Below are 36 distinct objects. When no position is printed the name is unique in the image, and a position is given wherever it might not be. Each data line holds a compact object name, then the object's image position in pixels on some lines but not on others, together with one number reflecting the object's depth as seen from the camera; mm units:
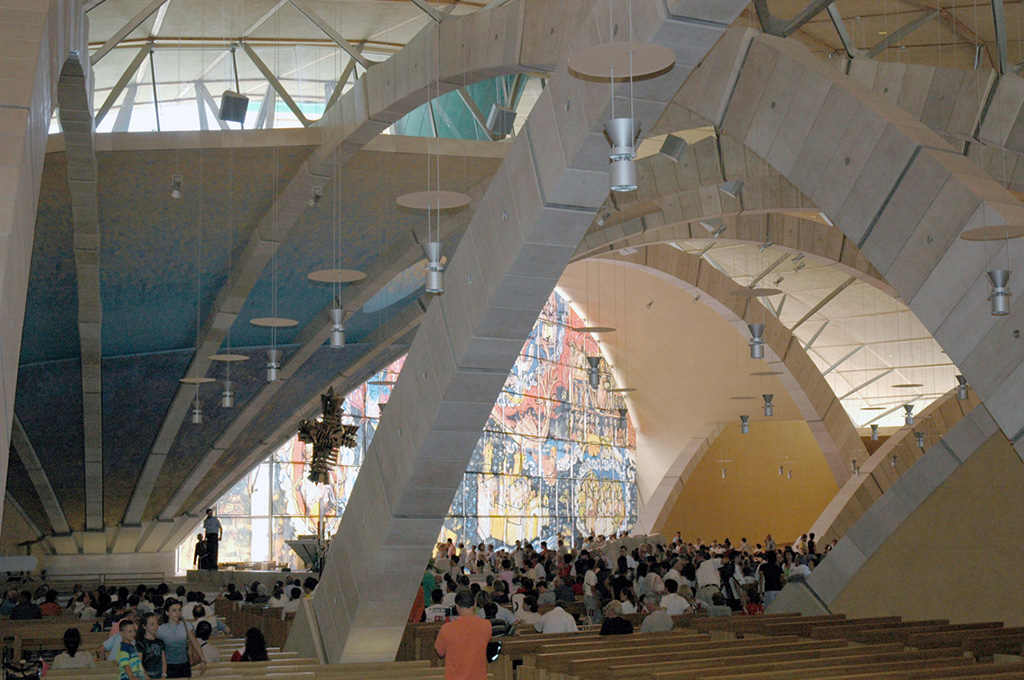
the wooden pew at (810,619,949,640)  12164
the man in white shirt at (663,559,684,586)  18434
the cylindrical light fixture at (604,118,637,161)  5918
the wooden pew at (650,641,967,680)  8250
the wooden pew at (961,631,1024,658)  10719
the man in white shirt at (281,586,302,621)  16547
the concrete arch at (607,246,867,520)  30984
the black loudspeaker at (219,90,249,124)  16547
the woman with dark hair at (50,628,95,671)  11320
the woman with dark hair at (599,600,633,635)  12195
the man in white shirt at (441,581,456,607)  16594
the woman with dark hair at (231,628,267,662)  11161
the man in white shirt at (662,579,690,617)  15172
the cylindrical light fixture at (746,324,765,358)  21031
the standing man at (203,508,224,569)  27094
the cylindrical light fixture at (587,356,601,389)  25844
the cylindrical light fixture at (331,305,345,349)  13406
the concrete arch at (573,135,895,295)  20375
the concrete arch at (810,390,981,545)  33594
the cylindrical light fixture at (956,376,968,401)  26891
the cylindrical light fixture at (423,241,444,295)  9383
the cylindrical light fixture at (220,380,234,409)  18641
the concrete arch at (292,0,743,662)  7805
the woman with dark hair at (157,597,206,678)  9406
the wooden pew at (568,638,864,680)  8906
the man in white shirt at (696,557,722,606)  17172
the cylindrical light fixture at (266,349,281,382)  17253
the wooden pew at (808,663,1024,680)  7809
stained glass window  32688
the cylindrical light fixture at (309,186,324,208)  17750
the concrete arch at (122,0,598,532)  11742
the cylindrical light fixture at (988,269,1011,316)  7980
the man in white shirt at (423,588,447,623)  15577
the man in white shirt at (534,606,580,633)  13234
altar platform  23562
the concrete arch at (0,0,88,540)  6605
